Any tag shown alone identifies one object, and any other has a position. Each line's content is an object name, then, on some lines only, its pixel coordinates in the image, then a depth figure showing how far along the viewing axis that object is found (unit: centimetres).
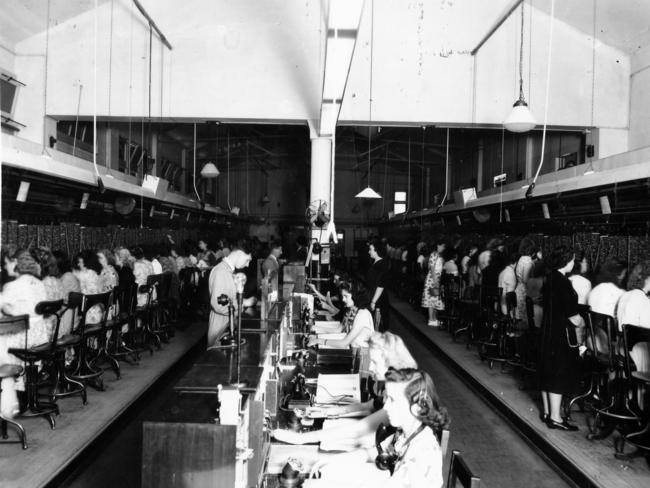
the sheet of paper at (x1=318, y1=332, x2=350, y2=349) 500
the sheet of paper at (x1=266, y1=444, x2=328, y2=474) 224
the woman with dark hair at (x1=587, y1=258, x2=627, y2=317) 505
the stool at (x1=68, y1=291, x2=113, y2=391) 515
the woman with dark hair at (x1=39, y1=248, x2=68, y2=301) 545
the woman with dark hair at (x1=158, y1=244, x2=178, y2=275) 956
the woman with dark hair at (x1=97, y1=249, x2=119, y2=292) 726
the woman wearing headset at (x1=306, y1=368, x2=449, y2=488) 206
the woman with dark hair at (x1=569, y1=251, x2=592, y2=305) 609
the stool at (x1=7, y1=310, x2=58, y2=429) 443
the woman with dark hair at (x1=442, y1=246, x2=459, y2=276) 1026
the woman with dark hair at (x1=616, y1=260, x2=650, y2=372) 449
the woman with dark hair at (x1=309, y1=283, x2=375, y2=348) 445
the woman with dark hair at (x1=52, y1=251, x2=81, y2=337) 567
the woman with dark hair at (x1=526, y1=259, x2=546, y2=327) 644
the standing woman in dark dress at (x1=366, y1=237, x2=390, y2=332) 624
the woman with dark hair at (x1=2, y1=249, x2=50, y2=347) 455
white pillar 952
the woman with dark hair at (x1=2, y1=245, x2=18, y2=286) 480
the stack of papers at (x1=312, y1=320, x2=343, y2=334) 541
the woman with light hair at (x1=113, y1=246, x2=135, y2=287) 703
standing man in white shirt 493
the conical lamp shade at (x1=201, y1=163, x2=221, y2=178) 1200
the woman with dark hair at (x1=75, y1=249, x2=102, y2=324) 669
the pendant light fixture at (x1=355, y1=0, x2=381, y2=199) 859
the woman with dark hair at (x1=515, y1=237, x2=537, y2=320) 745
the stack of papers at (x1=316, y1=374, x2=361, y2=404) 315
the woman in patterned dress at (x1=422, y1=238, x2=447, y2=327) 1033
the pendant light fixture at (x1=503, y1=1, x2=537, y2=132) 547
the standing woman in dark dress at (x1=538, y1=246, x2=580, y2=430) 471
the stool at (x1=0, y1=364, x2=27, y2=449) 396
